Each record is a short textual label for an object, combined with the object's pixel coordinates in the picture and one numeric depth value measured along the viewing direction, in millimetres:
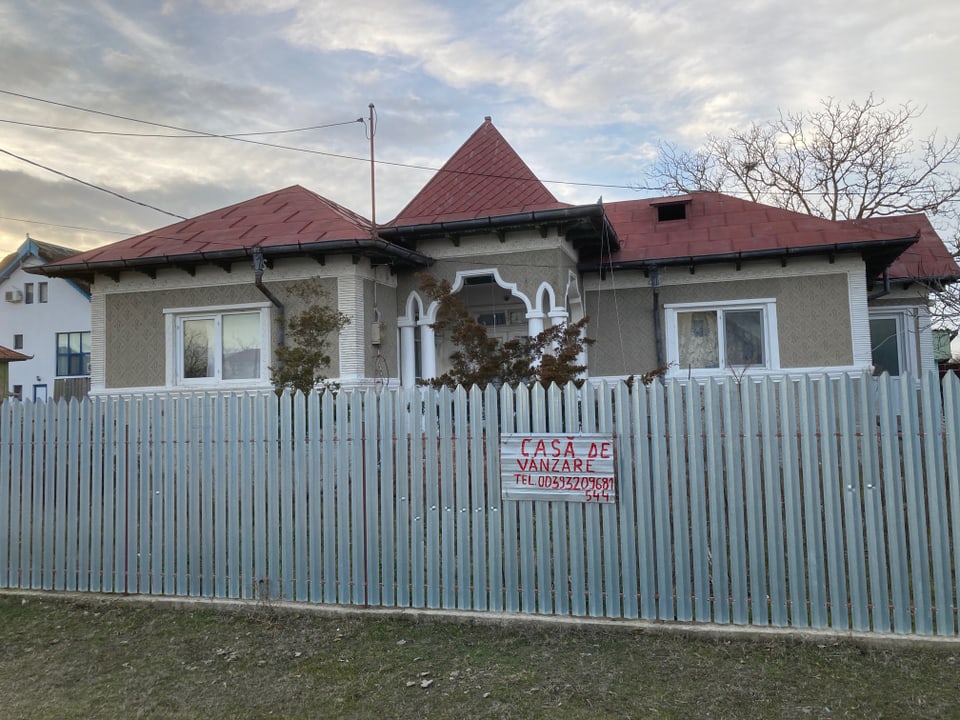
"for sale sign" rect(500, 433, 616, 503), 4914
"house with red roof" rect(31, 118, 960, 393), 10656
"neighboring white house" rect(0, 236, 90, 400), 32250
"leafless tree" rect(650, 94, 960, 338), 24312
